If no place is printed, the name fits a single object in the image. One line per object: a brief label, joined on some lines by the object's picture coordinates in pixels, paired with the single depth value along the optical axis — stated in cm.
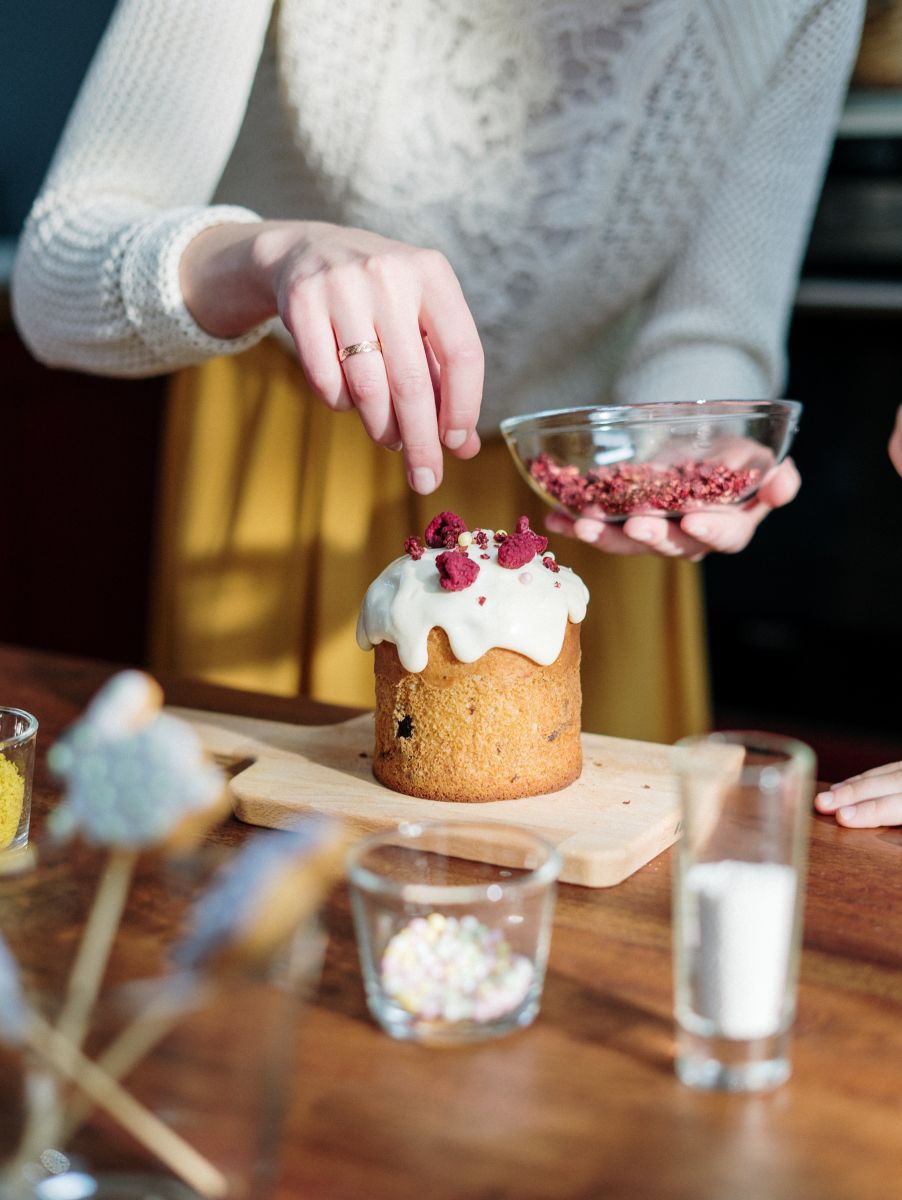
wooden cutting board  84
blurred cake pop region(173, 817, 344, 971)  42
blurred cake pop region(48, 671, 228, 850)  46
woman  109
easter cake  94
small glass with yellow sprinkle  82
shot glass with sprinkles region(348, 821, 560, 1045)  61
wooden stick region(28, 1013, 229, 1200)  44
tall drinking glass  56
